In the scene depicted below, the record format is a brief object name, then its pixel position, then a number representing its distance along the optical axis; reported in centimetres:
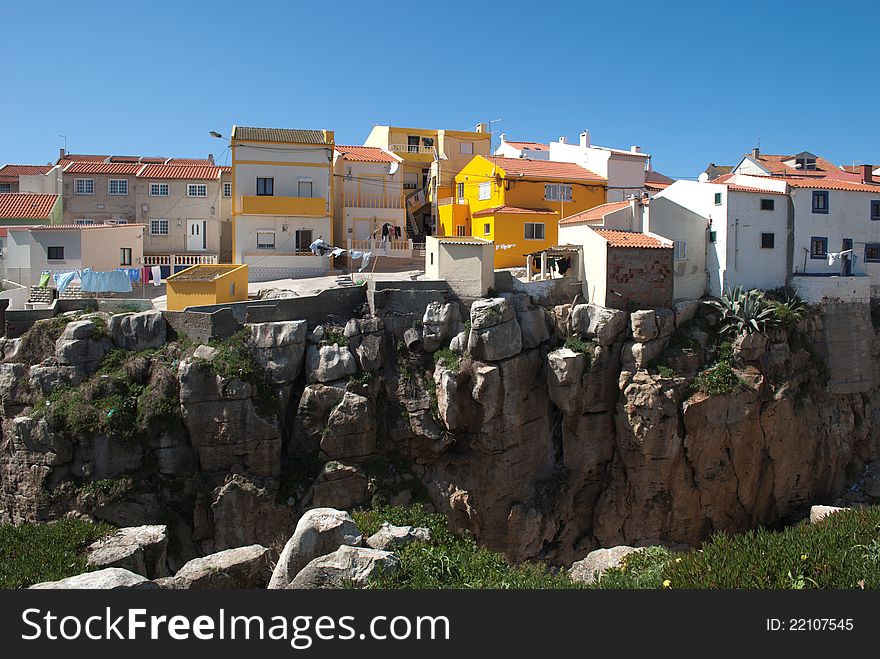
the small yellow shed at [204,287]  2936
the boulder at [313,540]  1548
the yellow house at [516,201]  3844
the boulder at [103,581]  1284
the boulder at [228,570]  1542
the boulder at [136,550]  1666
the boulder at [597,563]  1753
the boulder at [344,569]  1431
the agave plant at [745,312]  3138
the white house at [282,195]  3906
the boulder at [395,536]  1728
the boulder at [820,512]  1967
